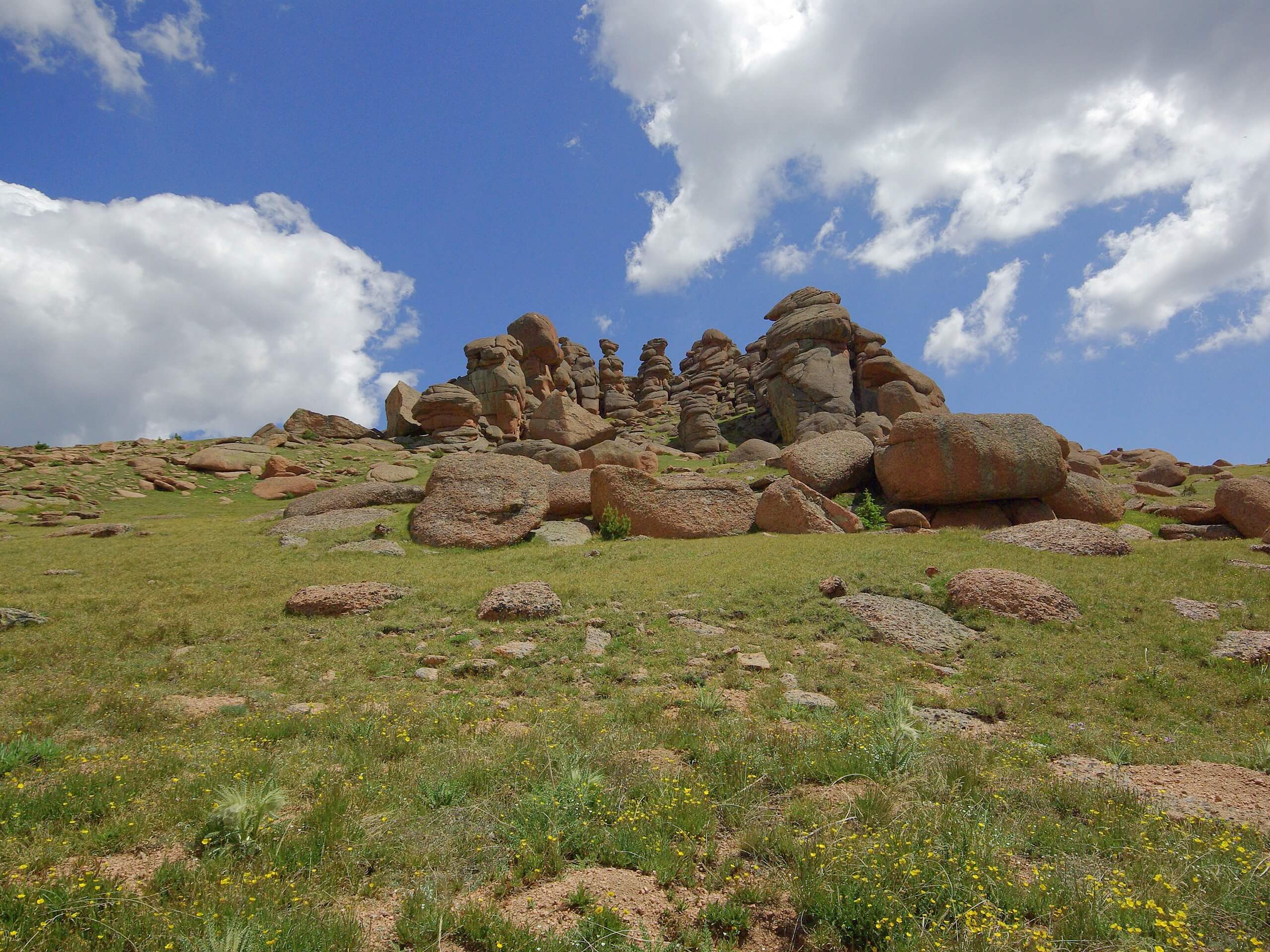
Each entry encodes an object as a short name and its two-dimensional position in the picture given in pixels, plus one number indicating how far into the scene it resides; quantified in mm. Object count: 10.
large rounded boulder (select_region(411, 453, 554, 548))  20266
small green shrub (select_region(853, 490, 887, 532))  22938
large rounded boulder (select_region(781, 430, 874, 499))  26750
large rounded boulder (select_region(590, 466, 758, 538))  21438
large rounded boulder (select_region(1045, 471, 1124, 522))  23781
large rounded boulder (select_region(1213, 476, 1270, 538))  18469
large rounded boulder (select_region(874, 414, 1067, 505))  23078
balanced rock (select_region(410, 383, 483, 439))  50938
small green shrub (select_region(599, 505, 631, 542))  21094
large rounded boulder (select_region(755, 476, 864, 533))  21109
